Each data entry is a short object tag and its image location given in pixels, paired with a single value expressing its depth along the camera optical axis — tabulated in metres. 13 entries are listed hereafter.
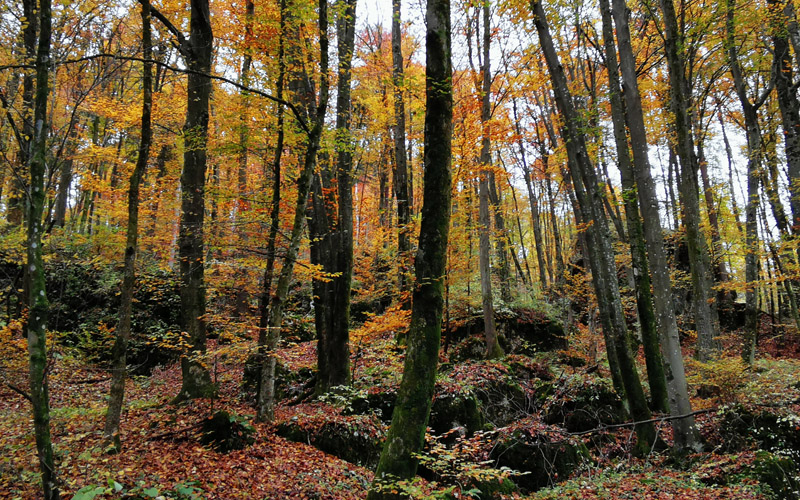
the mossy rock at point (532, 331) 13.99
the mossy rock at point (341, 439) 6.61
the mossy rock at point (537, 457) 6.93
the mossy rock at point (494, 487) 5.66
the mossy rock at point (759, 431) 6.53
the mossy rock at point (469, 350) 12.07
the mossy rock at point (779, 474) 5.03
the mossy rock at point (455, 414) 7.82
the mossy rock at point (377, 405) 7.68
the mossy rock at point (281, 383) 8.94
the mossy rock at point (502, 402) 8.79
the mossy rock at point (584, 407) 8.74
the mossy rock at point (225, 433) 5.94
